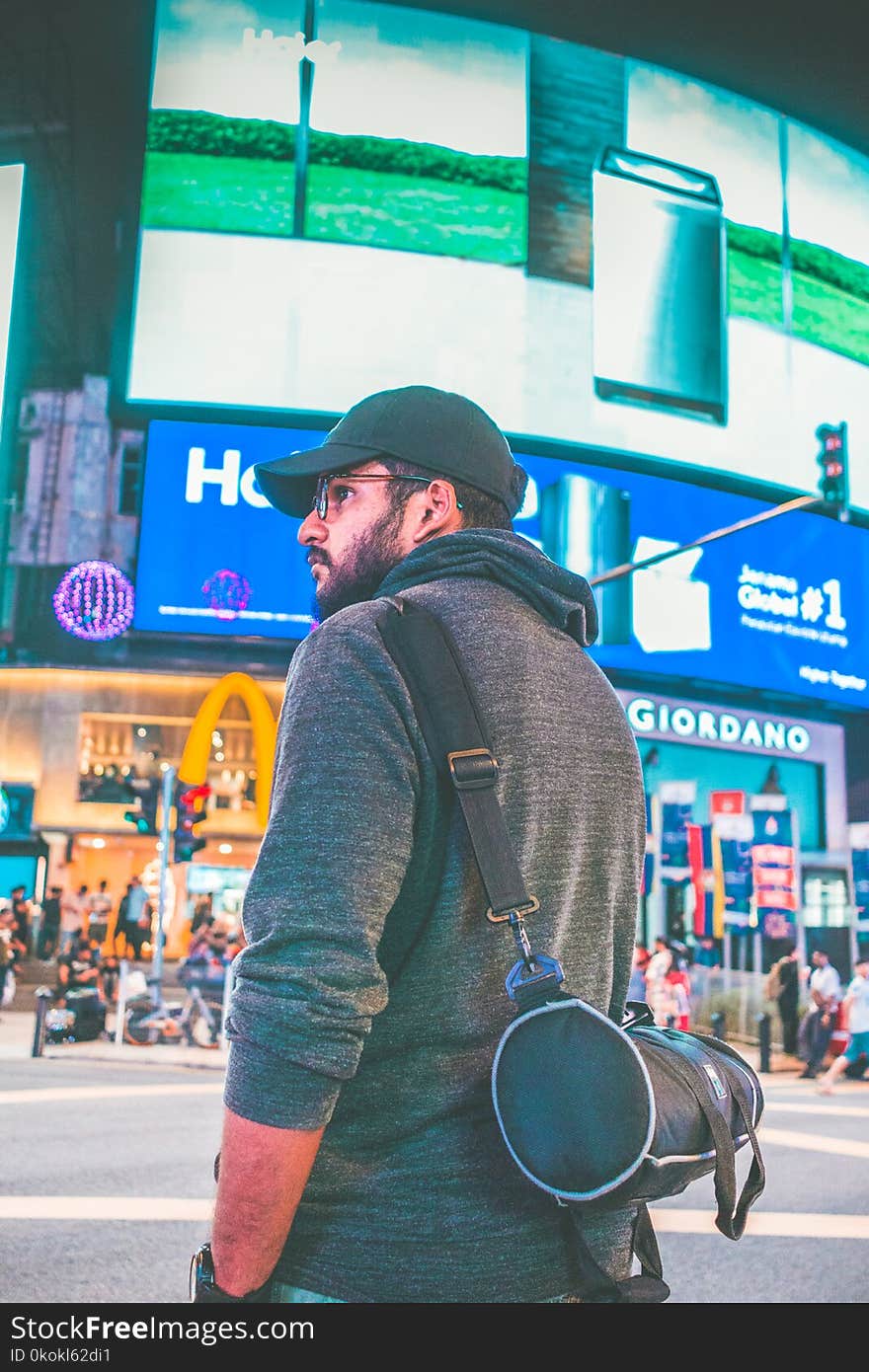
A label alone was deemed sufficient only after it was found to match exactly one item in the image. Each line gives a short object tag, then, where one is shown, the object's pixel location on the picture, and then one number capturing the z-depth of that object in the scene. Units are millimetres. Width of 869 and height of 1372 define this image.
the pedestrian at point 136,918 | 19359
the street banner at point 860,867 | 18984
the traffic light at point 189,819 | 15859
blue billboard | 19109
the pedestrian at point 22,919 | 19500
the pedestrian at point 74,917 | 19312
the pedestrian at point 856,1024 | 14203
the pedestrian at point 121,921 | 19359
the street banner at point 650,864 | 18391
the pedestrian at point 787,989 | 17312
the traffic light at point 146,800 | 16109
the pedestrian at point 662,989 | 15516
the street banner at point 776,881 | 18359
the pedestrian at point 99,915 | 19078
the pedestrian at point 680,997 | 15641
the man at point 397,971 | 1324
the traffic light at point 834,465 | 12445
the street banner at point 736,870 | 18281
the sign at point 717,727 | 20719
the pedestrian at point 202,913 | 19661
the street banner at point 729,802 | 18641
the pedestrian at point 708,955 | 18703
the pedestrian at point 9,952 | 18391
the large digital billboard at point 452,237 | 20141
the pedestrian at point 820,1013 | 16469
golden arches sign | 16339
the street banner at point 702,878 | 18484
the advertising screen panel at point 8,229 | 19797
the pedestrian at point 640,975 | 15664
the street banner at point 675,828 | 18359
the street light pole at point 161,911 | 15208
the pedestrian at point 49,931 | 19375
